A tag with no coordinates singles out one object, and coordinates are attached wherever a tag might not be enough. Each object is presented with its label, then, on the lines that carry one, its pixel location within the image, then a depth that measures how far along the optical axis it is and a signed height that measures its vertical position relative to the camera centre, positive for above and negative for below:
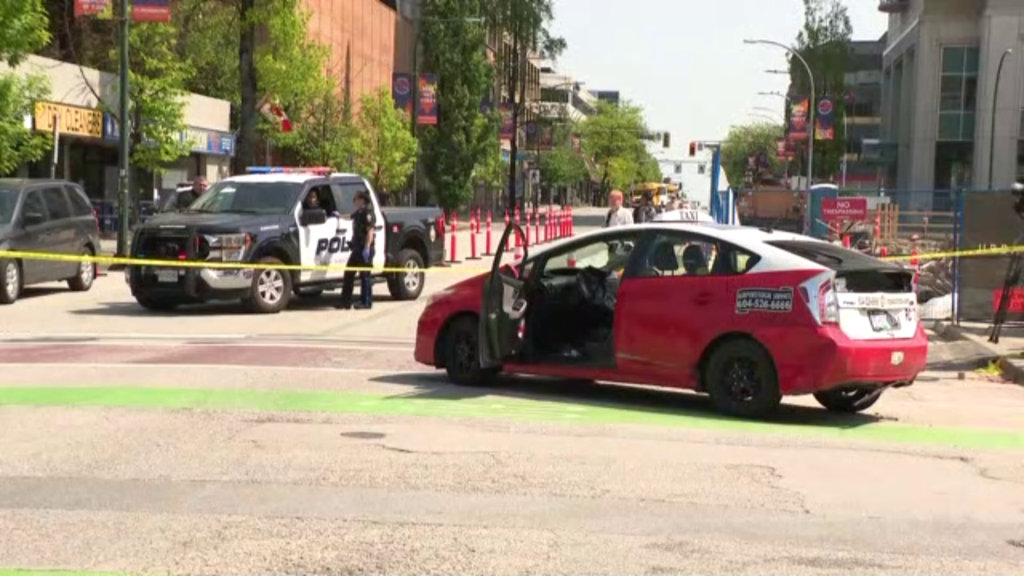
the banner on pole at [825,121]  62.97 +5.14
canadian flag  44.12 +3.23
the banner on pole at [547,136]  83.31 +5.19
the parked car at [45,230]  19.47 -0.55
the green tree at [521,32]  71.69 +10.63
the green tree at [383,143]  52.16 +2.74
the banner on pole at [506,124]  73.56 +5.21
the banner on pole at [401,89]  50.38 +4.82
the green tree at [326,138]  48.25 +2.66
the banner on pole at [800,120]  63.78 +5.19
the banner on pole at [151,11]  26.22 +3.98
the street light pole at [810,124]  61.86 +4.94
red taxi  9.55 -0.84
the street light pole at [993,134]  70.88 +5.40
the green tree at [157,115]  30.86 +2.14
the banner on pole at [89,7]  25.28 +3.90
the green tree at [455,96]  64.75 +5.98
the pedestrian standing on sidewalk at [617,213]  18.53 +0.04
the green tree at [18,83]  22.50 +2.25
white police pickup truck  17.75 -0.52
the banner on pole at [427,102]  51.06 +4.41
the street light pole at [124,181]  26.78 +0.39
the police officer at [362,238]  18.83 -0.47
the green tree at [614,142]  148.38 +8.83
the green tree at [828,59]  93.62 +12.28
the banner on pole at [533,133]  79.62 +5.11
